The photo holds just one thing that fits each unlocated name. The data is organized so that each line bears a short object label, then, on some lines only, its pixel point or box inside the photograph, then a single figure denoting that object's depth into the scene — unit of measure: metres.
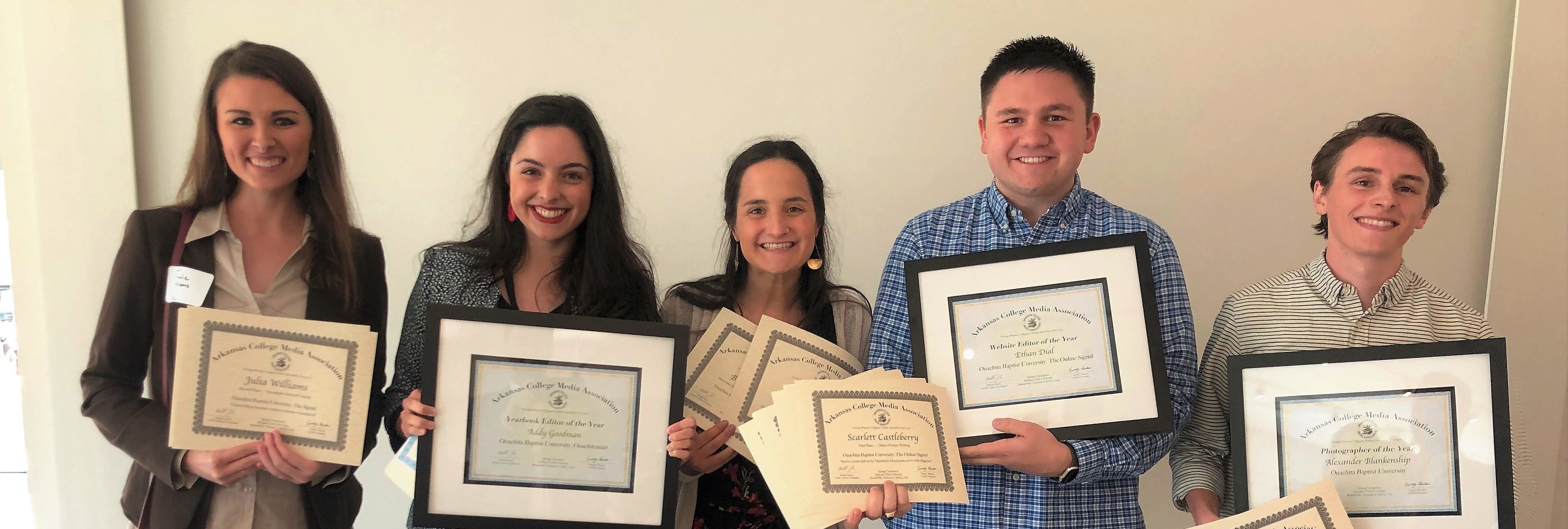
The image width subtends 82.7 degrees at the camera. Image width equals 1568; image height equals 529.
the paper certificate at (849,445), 1.85
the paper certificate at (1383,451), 1.90
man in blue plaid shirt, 2.06
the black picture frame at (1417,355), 1.87
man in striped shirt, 2.10
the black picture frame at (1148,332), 1.95
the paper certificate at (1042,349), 1.97
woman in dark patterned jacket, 2.18
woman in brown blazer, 2.05
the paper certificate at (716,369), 2.15
